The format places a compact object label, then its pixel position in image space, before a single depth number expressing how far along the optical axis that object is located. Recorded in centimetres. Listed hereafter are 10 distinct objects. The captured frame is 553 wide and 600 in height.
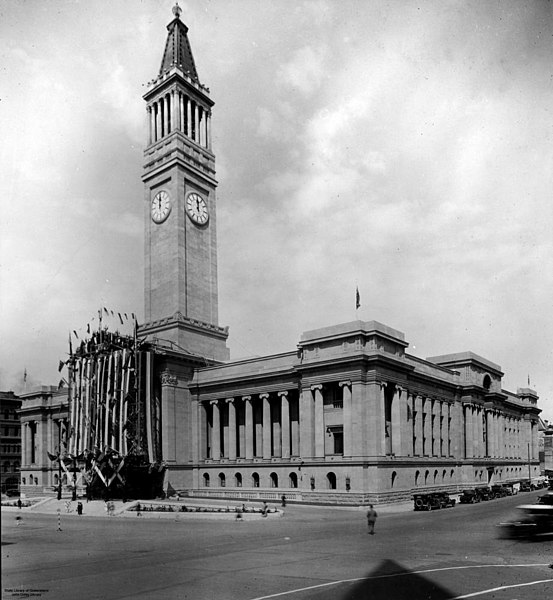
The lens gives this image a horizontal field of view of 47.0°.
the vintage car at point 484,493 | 6889
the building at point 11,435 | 12131
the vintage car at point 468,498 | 6481
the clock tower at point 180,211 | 8131
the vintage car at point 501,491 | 7366
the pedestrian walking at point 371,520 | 3453
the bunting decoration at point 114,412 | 7050
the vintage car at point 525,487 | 8596
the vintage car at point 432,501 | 5616
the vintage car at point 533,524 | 3225
